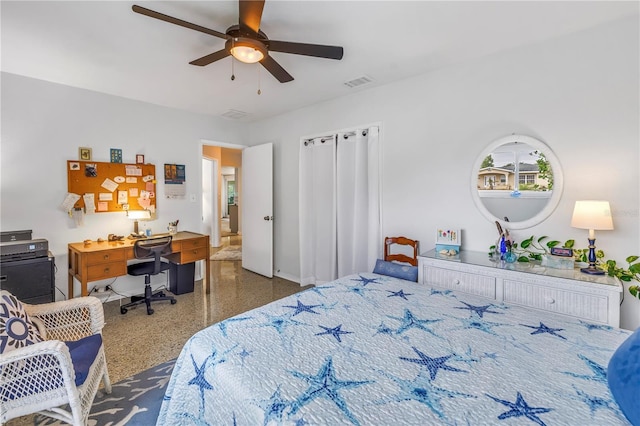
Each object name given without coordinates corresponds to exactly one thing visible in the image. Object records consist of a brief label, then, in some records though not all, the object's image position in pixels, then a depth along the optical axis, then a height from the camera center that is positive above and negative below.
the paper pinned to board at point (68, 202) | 3.22 +0.04
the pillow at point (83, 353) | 1.51 -0.85
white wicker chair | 1.31 -0.86
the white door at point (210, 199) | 6.77 +0.13
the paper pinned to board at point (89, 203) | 3.37 +0.03
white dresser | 1.83 -0.60
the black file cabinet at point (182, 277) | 3.81 -0.99
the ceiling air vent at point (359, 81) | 3.06 +1.35
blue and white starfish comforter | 0.93 -0.67
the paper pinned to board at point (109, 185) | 3.51 +0.25
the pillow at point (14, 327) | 1.41 -0.63
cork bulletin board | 3.32 +0.25
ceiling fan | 1.62 +1.06
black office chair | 3.12 -0.67
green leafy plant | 1.97 -0.42
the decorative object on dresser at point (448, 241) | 2.68 -0.36
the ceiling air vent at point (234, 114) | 4.22 +1.39
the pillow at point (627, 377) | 0.87 -0.57
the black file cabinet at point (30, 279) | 2.55 -0.68
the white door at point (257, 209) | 4.46 -0.08
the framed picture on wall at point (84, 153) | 3.32 +0.61
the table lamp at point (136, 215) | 3.65 -0.13
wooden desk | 2.88 -0.57
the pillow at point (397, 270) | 2.59 -0.62
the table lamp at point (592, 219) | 1.95 -0.12
